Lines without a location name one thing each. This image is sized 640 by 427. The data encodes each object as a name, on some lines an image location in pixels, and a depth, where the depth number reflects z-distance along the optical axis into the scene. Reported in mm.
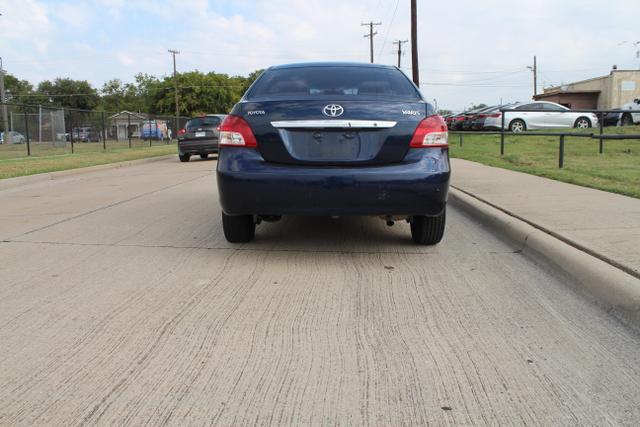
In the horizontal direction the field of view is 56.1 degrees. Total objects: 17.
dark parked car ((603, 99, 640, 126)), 25361
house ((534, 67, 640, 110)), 47156
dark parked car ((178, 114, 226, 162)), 19797
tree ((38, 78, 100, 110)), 98375
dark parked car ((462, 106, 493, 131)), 25066
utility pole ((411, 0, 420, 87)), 27688
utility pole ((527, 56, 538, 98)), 79125
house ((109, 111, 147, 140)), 31694
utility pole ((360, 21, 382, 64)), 63125
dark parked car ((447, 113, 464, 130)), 27384
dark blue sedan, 4688
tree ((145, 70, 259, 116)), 87875
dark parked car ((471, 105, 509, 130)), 22922
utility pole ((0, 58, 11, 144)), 24016
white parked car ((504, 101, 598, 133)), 22156
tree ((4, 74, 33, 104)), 90588
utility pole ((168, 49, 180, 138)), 77362
